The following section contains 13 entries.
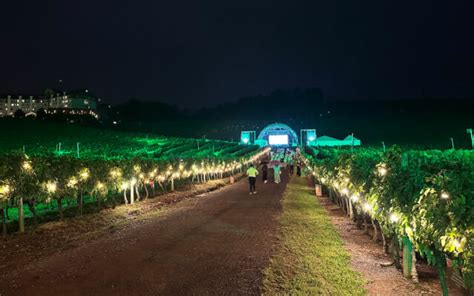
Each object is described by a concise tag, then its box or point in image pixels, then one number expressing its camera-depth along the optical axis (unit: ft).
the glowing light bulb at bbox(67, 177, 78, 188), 53.98
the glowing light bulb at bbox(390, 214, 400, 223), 24.88
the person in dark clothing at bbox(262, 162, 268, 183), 113.29
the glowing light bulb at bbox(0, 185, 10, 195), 41.54
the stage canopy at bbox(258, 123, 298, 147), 347.77
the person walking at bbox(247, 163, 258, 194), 82.12
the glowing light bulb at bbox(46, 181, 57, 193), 49.75
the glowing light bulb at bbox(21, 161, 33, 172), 44.93
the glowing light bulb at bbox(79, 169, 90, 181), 56.70
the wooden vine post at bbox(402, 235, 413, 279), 26.58
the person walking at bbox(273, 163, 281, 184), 115.24
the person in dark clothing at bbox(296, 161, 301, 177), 153.50
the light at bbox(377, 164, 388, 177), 31.14
